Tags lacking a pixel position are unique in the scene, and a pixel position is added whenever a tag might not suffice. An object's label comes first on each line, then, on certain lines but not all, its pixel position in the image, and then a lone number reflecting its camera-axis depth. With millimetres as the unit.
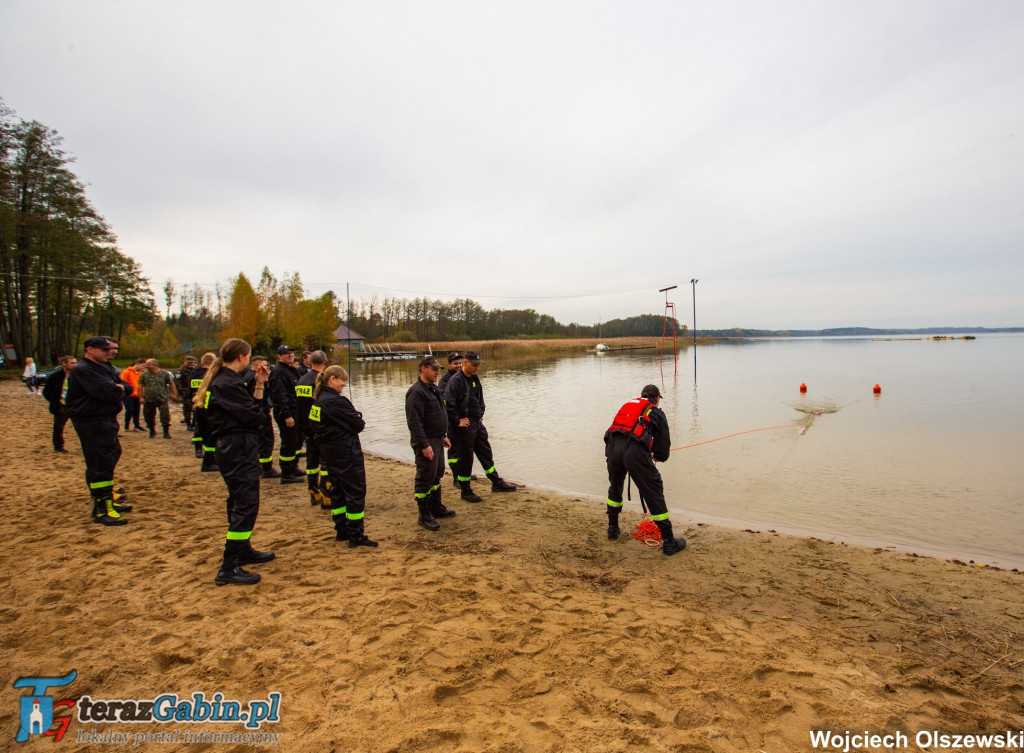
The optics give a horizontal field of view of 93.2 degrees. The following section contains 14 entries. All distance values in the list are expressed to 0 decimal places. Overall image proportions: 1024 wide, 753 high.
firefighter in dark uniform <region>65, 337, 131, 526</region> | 5590
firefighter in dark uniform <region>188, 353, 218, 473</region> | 8433
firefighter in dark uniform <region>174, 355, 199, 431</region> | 10682
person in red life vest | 5414
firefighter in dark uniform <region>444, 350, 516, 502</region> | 7121
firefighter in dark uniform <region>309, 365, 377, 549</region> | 5121
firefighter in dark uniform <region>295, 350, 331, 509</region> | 6969
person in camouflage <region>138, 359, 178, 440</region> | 12164
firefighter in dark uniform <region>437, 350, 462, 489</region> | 7160
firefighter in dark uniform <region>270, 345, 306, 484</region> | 7965
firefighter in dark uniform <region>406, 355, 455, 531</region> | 5891
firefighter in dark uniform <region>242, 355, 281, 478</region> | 8156
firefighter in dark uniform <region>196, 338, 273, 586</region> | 4203
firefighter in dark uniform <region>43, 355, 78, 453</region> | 8711
